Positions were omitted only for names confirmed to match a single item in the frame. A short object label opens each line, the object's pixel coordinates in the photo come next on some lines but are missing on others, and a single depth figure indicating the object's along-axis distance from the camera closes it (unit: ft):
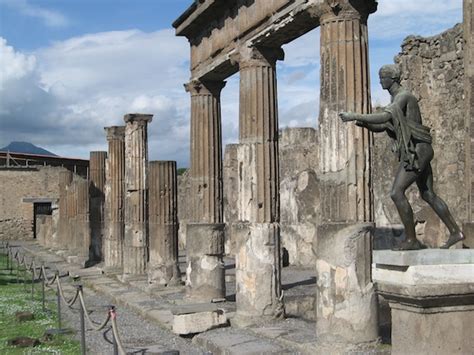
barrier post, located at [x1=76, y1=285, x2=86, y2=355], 23.98
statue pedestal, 14.75
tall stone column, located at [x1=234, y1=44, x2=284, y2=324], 29.40
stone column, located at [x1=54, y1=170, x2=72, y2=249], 85.35
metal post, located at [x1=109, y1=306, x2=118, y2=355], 20.17
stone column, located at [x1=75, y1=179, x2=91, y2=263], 69.21
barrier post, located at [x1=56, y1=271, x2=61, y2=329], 31.74
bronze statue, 16.48
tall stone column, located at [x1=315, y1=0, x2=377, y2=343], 21.91
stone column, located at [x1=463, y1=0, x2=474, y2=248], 23.09
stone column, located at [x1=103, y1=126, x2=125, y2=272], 57.11
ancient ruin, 16.01
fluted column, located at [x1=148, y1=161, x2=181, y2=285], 44.11
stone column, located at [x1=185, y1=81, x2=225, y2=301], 35.78
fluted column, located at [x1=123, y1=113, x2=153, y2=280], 49.63
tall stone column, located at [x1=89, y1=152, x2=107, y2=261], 69.41
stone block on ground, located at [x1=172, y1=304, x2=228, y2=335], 28.75
